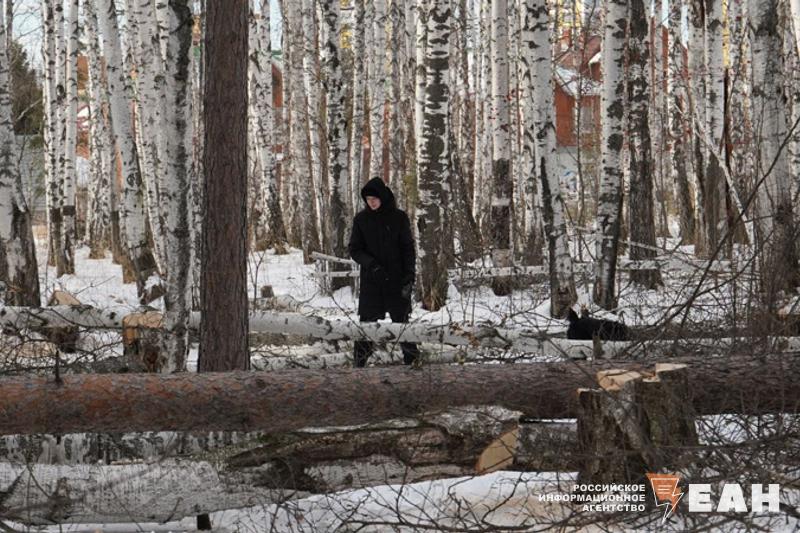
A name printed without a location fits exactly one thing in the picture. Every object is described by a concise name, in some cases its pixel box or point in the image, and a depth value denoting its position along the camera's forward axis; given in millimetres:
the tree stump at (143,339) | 14453
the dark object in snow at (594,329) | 14914
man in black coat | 17234
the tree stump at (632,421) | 9680
